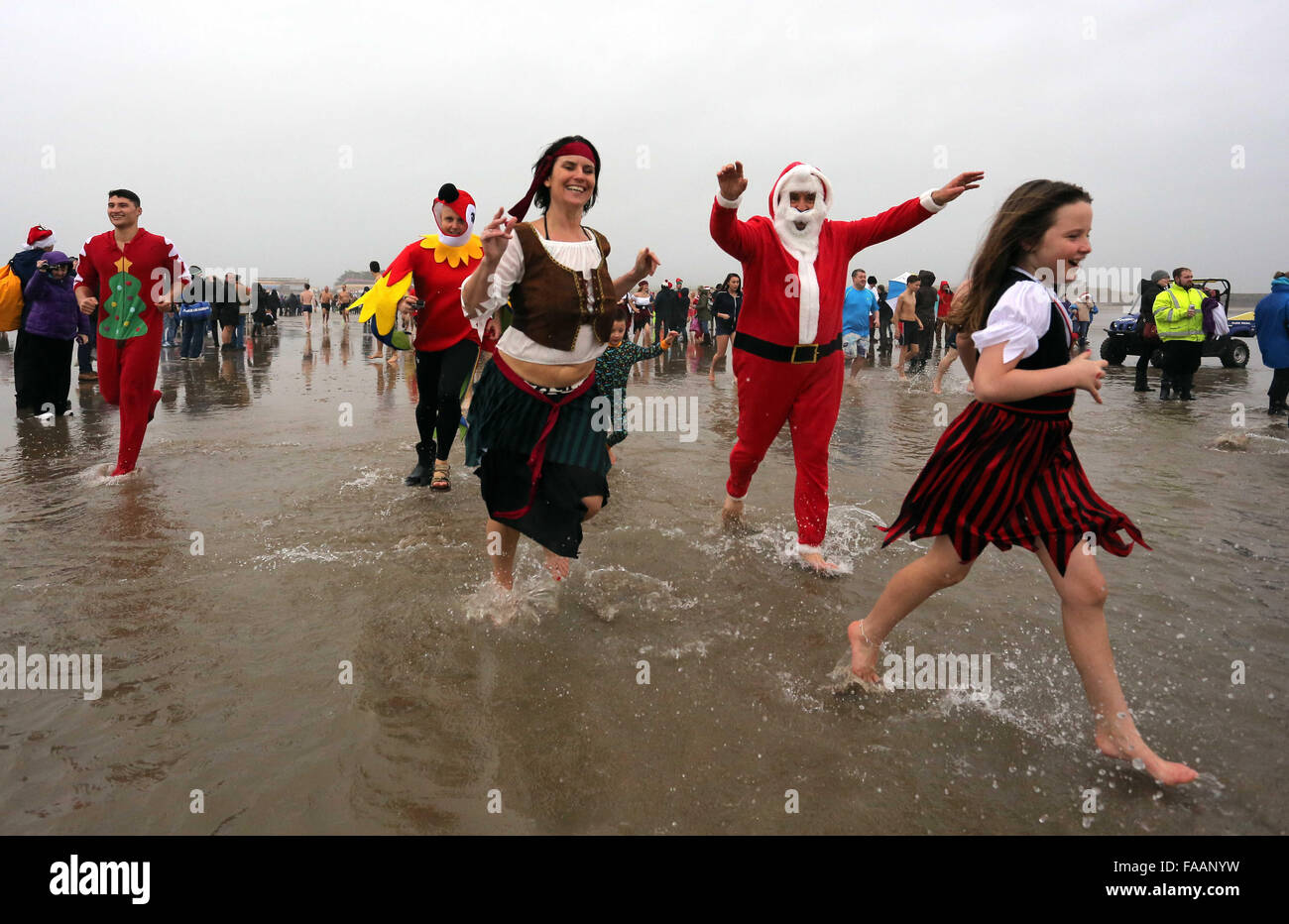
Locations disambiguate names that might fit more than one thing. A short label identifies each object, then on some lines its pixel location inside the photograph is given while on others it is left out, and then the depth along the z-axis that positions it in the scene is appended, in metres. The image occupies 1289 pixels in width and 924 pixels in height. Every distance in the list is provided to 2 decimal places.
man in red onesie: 5.55
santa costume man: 3.86
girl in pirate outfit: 2.25
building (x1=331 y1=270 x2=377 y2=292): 137.25
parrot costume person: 5.45
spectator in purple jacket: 7.64
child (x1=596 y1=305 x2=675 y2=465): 3.88
